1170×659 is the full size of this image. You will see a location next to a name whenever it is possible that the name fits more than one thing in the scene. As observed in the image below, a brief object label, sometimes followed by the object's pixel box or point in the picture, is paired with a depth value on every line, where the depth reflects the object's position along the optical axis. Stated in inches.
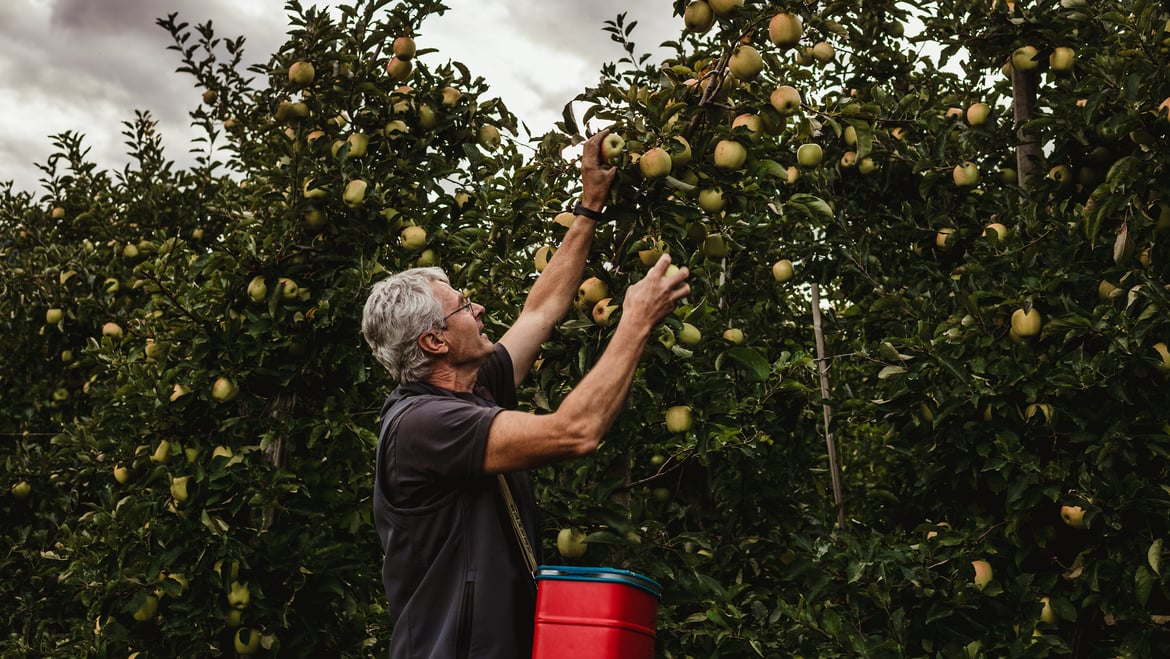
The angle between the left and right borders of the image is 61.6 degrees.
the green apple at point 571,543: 98.3
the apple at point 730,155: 95.6
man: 73.5
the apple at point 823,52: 169.5
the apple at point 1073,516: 116.6
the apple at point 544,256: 105.0
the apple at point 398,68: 141.6
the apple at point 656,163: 90.6
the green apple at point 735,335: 152.1
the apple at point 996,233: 133.6
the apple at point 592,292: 98.7
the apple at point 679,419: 102.3
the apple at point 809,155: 130.0
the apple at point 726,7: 94.7
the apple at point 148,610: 129.2
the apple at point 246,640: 128.6
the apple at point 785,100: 98.7
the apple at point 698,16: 96.0
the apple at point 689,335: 101.0
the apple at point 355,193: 131.3
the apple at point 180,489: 128.6
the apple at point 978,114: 154.4
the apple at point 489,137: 145.3
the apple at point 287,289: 132.4
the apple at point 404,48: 141.4
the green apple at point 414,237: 135.4
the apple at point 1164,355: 111.9
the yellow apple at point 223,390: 130.3
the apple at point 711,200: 99.3
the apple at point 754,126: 99.1
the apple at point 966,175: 153.2
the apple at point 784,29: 95.8
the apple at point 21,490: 200.8
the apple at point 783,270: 175.8
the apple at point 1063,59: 140.9
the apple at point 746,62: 94.6
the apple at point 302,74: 136.6
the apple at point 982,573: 122.4
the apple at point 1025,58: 145.3
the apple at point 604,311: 93.3
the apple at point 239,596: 126.0
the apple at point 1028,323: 121.3
